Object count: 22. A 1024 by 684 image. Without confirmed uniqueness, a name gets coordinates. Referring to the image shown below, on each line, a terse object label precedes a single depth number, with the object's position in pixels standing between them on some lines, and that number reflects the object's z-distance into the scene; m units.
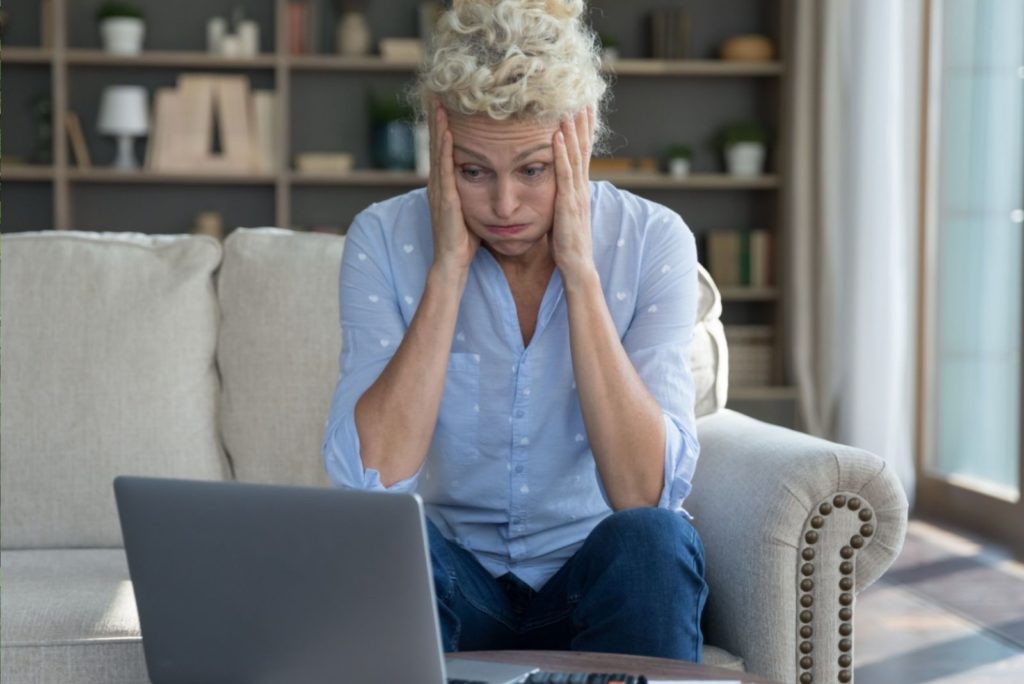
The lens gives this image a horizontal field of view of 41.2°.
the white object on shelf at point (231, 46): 5.05
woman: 1.65
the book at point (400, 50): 5.07
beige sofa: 2.01
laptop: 1.08
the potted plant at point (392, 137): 5.06
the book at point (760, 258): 5.26
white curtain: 4.66
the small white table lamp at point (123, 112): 4.98
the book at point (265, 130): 5.09
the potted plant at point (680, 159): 5.21
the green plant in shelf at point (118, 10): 4.96
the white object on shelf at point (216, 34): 5.07
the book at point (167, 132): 5.04
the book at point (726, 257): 5.25
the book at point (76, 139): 5.00
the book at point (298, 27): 5.07
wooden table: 1.28
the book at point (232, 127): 5.07
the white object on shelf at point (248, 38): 5.05
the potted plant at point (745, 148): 5.19
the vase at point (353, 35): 5.11
